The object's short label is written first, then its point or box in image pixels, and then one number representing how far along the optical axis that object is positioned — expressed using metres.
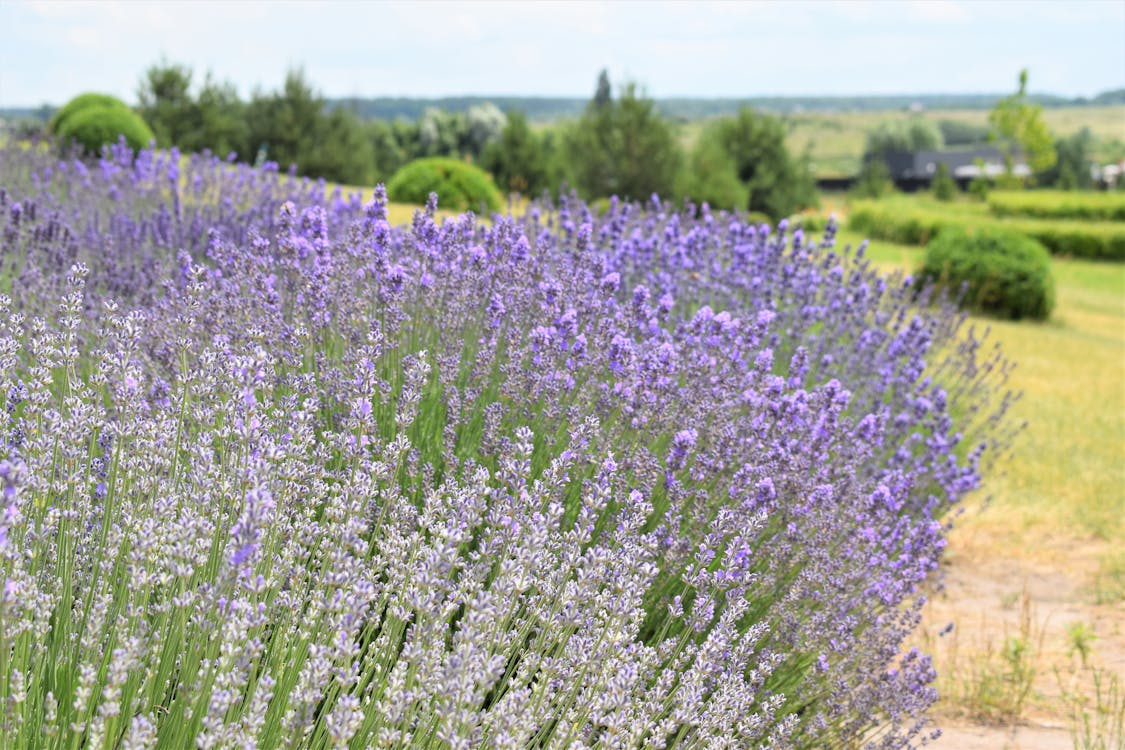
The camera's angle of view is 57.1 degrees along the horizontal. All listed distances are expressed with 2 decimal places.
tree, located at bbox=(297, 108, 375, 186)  23.38
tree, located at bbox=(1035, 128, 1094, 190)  48.59
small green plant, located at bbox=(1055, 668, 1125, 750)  3.54
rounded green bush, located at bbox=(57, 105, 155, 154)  17.20
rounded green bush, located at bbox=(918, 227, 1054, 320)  15.99
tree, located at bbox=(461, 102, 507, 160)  48.12
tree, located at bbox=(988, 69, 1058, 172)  35.38
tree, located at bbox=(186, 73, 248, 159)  22.64
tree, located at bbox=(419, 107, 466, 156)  49.25
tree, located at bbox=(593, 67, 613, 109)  69.25
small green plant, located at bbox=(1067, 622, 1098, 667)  4.44
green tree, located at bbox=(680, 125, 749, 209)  17.84
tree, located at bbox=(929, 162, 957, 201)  39.31
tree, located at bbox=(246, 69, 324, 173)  23.47
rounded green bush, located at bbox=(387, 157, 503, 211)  16.33
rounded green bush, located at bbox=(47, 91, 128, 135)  20.00
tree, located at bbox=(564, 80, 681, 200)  18.84
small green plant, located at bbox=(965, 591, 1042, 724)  4.05
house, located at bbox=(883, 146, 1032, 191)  62.94
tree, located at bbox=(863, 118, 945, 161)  98.94
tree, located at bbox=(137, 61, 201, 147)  22.81
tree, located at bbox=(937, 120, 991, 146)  144.25
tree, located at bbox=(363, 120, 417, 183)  36.84
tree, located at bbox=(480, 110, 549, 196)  24.78
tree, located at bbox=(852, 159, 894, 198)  43.28
